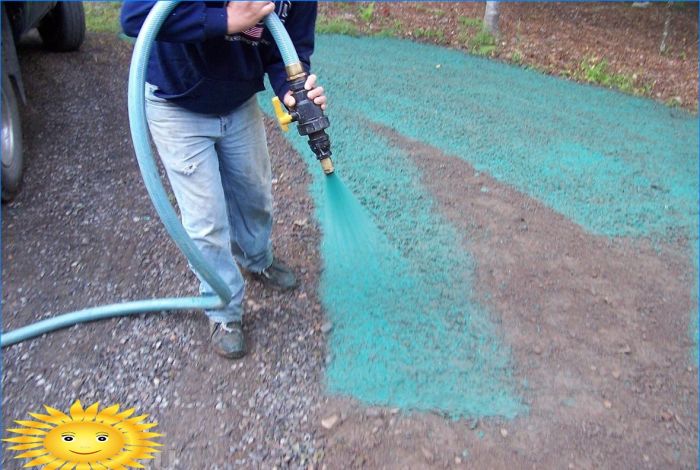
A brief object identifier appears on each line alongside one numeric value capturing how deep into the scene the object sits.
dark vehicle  3.46
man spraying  1.89
